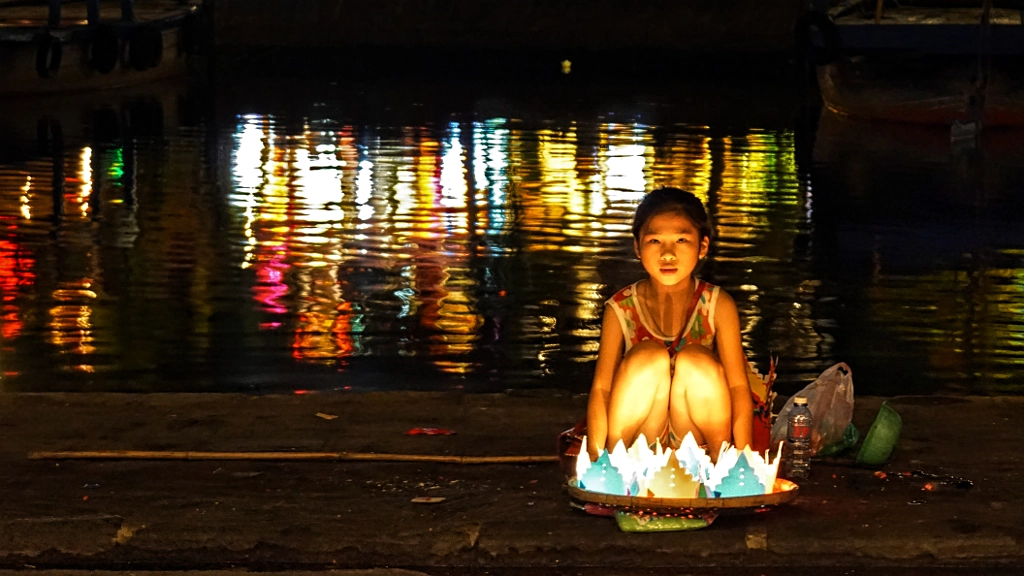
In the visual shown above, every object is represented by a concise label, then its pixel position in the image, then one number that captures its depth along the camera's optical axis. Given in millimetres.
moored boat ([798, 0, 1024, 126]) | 25562
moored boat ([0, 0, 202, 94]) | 30094
